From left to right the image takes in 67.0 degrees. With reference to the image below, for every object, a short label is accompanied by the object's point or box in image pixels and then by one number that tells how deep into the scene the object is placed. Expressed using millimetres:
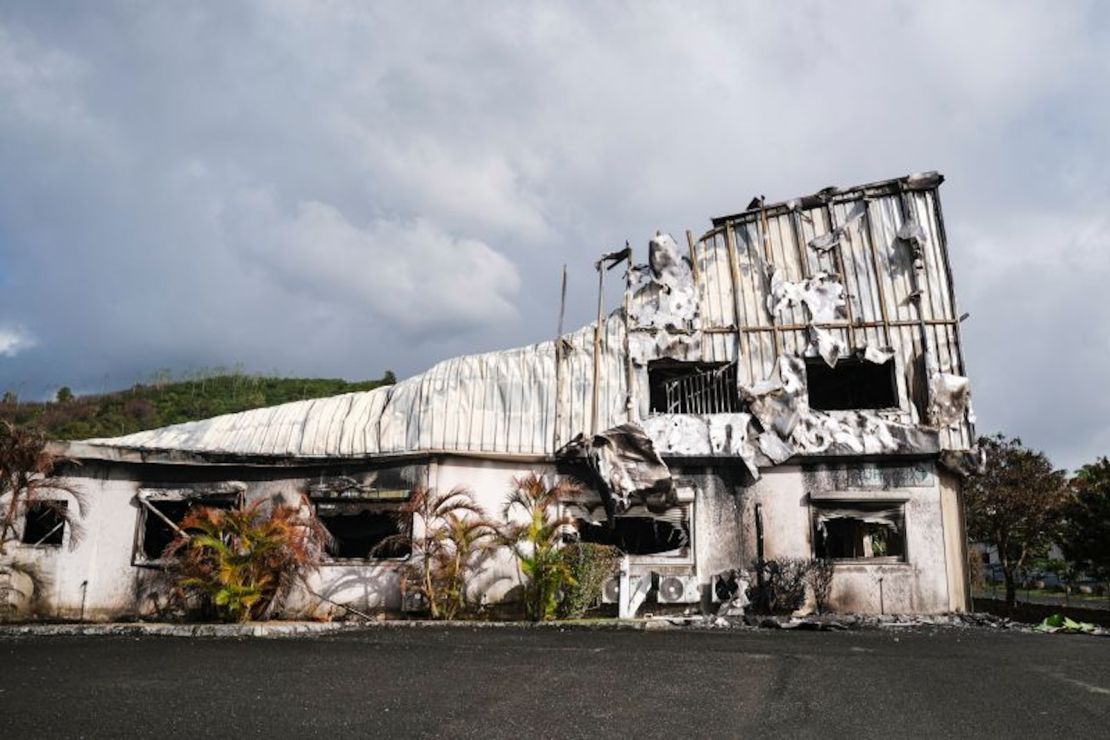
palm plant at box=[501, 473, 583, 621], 13969
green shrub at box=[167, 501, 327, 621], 13211
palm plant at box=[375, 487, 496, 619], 14078
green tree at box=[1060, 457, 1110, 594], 23047
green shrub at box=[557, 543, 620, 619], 14102
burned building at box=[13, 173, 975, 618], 15086
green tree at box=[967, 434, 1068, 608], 25828
